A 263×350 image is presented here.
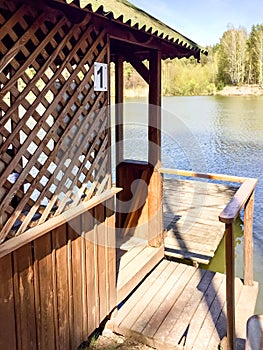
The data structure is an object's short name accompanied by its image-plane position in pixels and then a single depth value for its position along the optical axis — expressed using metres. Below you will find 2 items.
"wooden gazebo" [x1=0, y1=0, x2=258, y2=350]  1.85
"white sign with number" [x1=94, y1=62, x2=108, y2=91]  2.44
